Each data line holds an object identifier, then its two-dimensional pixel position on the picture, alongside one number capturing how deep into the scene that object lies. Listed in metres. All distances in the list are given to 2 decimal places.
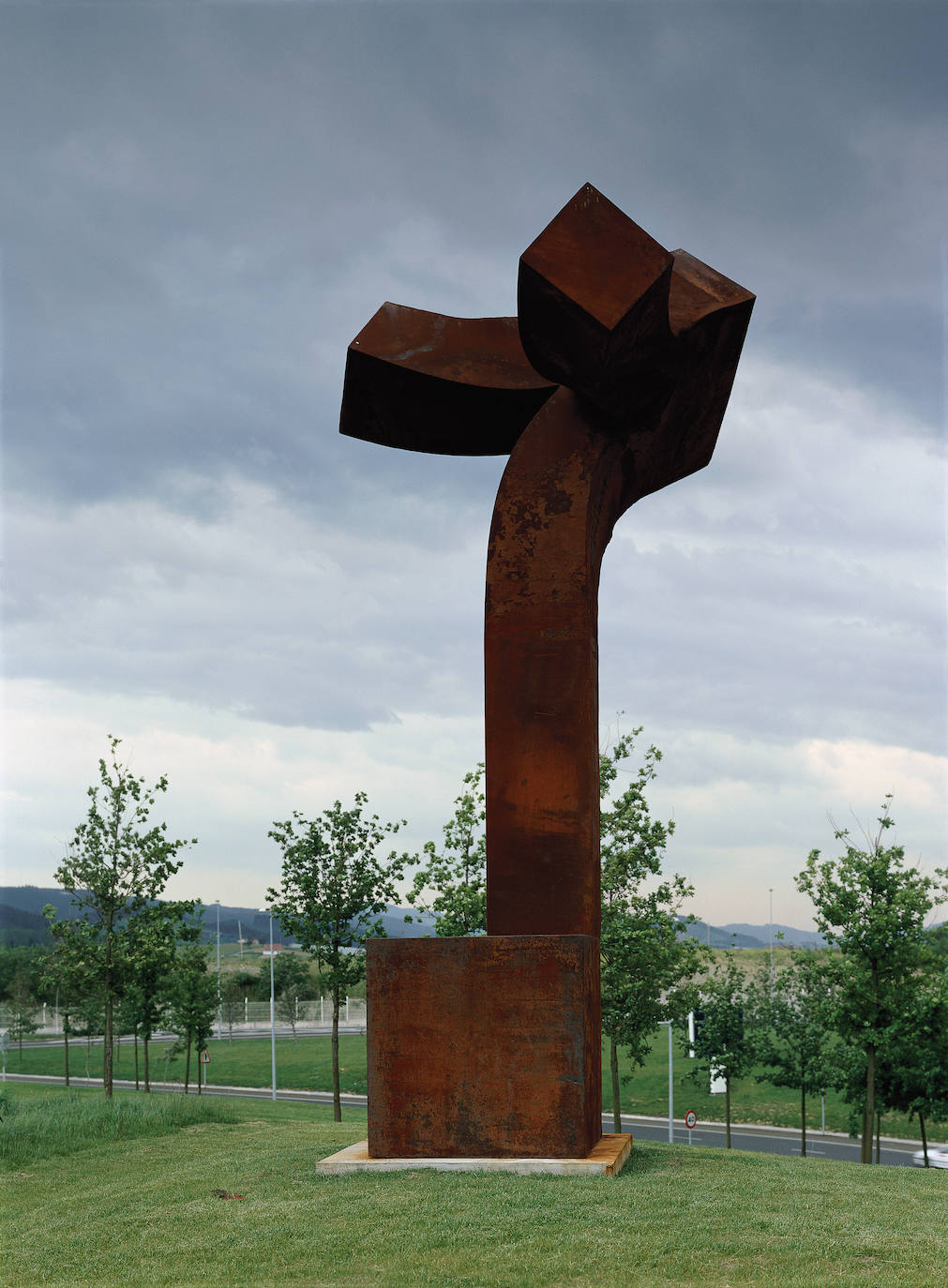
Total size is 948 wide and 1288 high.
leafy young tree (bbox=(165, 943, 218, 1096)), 35.19
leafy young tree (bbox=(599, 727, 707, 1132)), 23.42
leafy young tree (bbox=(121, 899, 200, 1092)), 22.52
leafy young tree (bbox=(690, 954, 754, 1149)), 31.03
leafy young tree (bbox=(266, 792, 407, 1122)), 23.77
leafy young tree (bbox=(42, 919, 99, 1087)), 22.66
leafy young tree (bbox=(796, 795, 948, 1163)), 21.34
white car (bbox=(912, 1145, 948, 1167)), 28.36
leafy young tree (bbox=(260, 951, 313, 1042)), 76.94
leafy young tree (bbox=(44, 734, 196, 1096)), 23.44
